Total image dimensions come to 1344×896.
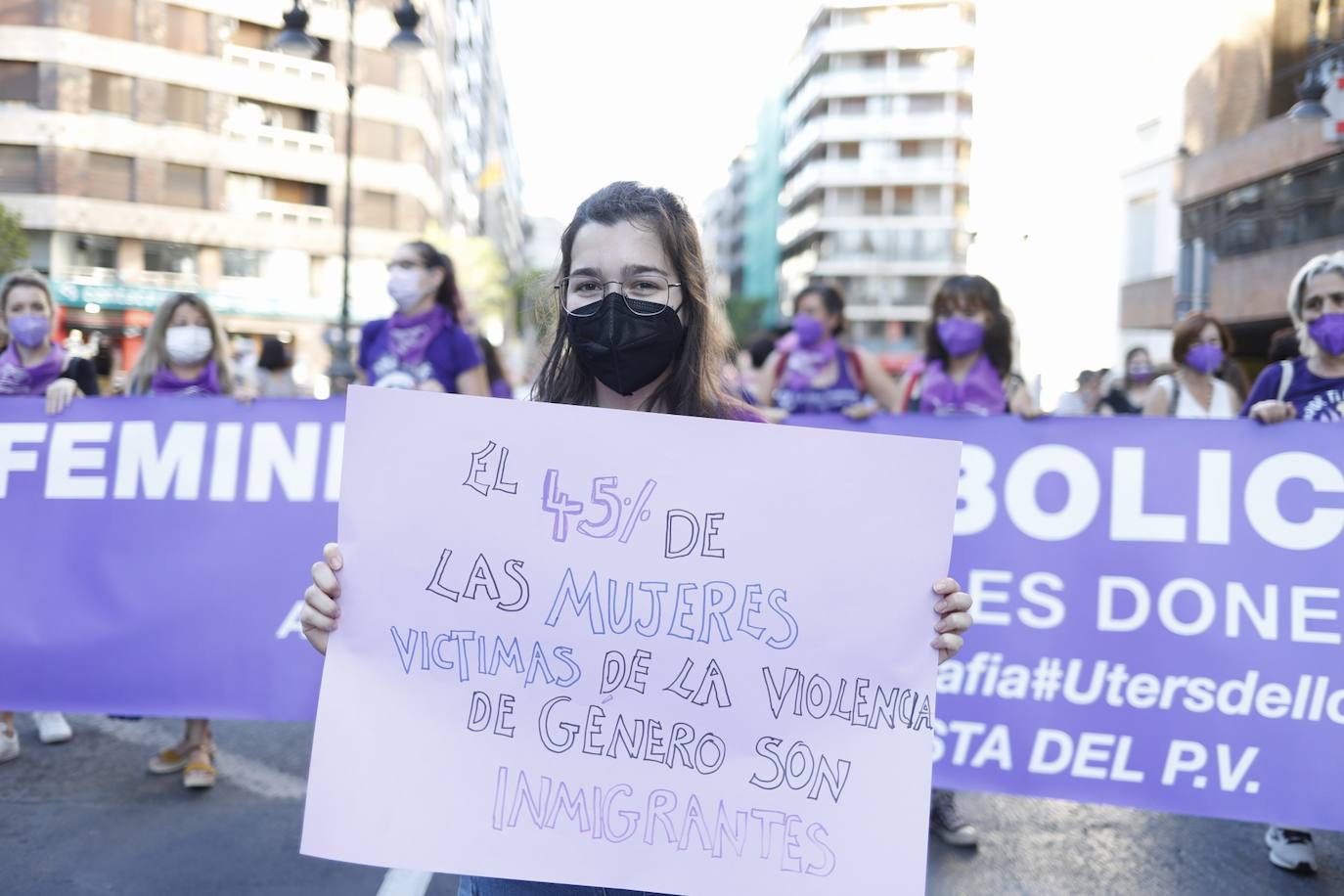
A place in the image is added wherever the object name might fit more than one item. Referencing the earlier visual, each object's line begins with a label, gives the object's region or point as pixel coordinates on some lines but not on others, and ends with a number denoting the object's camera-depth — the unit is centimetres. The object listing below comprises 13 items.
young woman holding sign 215
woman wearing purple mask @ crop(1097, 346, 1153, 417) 1038
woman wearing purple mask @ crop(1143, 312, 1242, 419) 577
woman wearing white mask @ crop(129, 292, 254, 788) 502
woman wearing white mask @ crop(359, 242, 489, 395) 553
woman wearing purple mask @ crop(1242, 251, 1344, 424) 415
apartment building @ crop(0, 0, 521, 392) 3466
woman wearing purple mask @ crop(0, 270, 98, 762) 489
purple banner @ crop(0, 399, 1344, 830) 368
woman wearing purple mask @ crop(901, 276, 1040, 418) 502
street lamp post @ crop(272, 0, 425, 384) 1390
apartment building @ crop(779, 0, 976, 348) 6912
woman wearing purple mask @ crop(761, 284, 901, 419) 620
